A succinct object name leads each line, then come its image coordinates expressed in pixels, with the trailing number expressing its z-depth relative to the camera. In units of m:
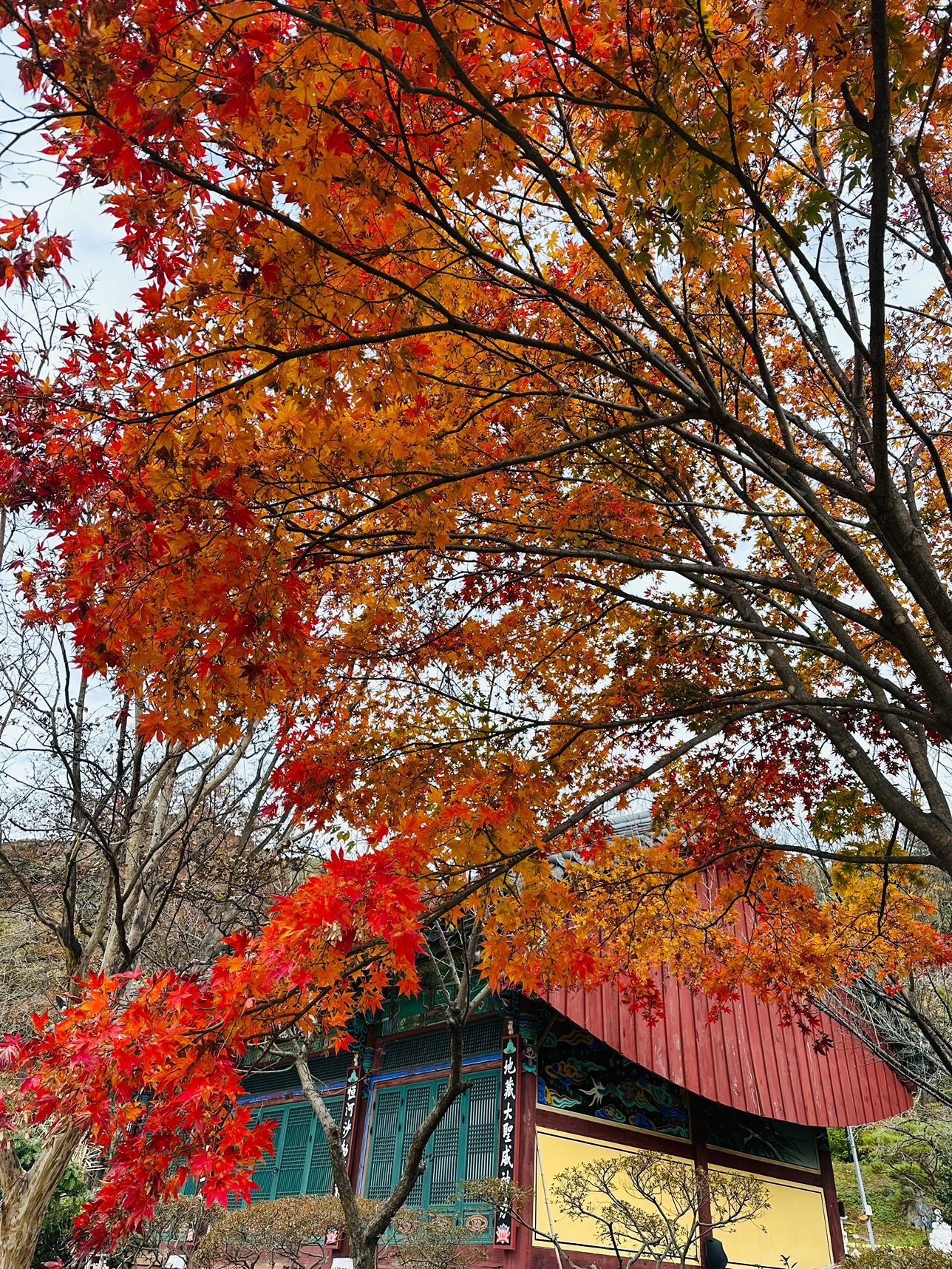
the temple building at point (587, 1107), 10.68
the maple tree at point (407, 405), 3.01
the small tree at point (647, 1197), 8.90
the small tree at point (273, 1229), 10.45
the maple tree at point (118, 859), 7.37
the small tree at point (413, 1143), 6.86
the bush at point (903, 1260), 8.12
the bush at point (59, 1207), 10.62
